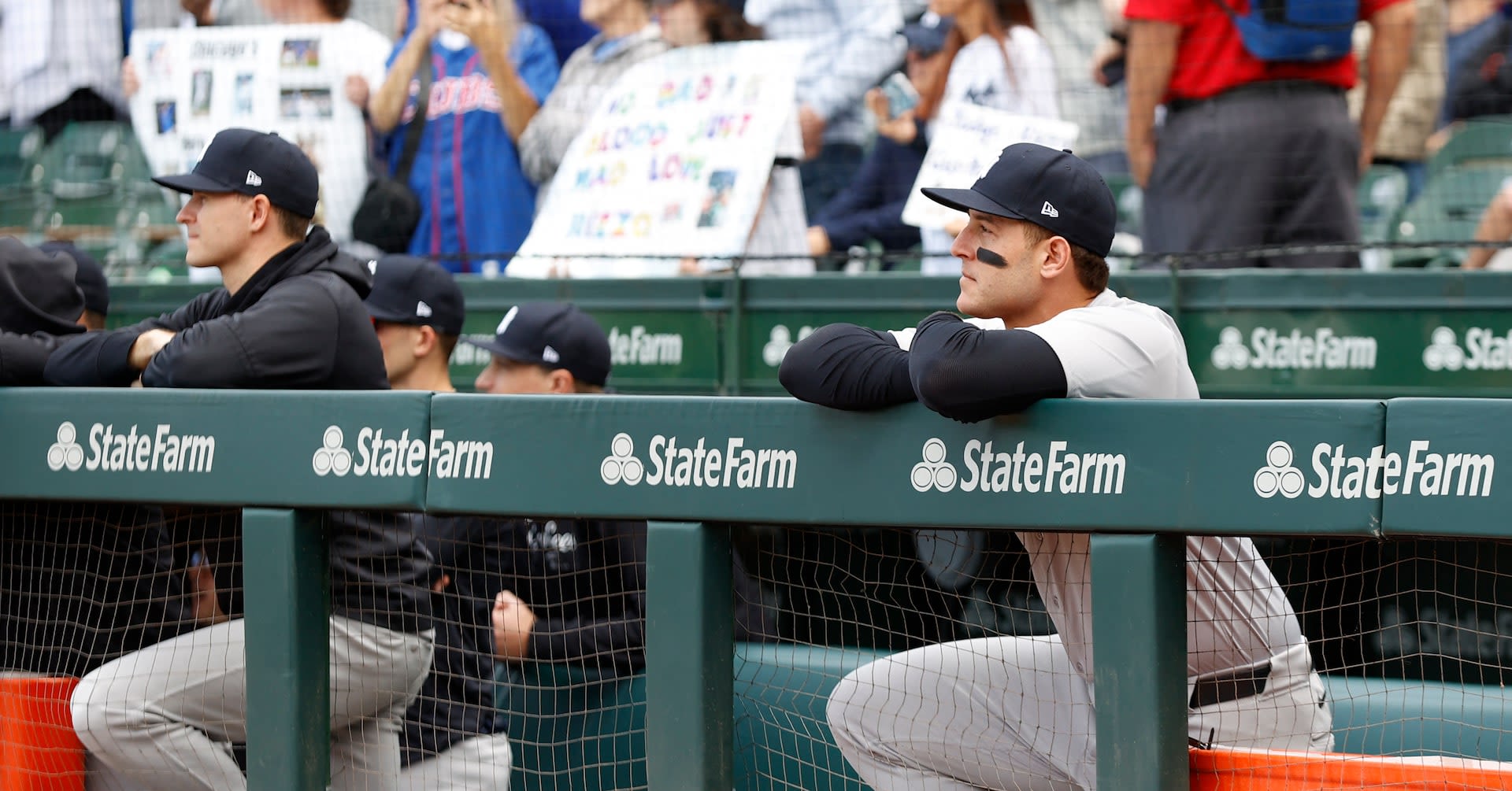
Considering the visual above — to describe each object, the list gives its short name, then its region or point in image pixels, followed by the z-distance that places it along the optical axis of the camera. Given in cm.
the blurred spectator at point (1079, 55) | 1469
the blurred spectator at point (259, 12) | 1587
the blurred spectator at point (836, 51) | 1472
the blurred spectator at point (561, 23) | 1520
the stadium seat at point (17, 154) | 1794
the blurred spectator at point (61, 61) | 1723
